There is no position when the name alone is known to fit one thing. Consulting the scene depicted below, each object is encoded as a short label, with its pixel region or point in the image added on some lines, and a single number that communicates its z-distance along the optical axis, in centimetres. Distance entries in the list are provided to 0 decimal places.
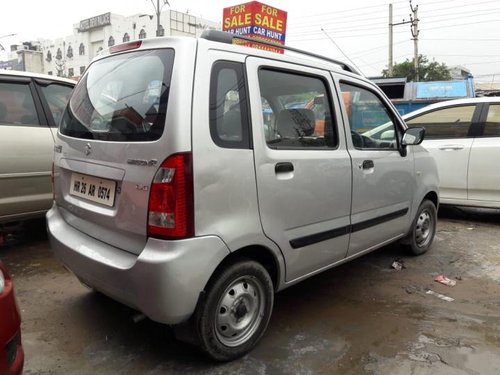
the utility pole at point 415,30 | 3000
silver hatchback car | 221
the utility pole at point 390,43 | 2831
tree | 4647
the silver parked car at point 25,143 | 412
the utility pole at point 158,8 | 2177
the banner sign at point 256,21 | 1270
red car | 178
